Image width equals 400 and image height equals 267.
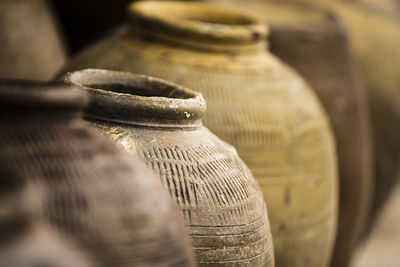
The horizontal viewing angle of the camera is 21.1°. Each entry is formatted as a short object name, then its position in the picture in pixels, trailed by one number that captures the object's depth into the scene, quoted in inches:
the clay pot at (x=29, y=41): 173.2
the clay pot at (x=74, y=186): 49.9
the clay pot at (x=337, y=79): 188.9
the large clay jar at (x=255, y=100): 132.4
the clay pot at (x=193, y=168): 82.9
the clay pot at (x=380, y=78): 251.6
